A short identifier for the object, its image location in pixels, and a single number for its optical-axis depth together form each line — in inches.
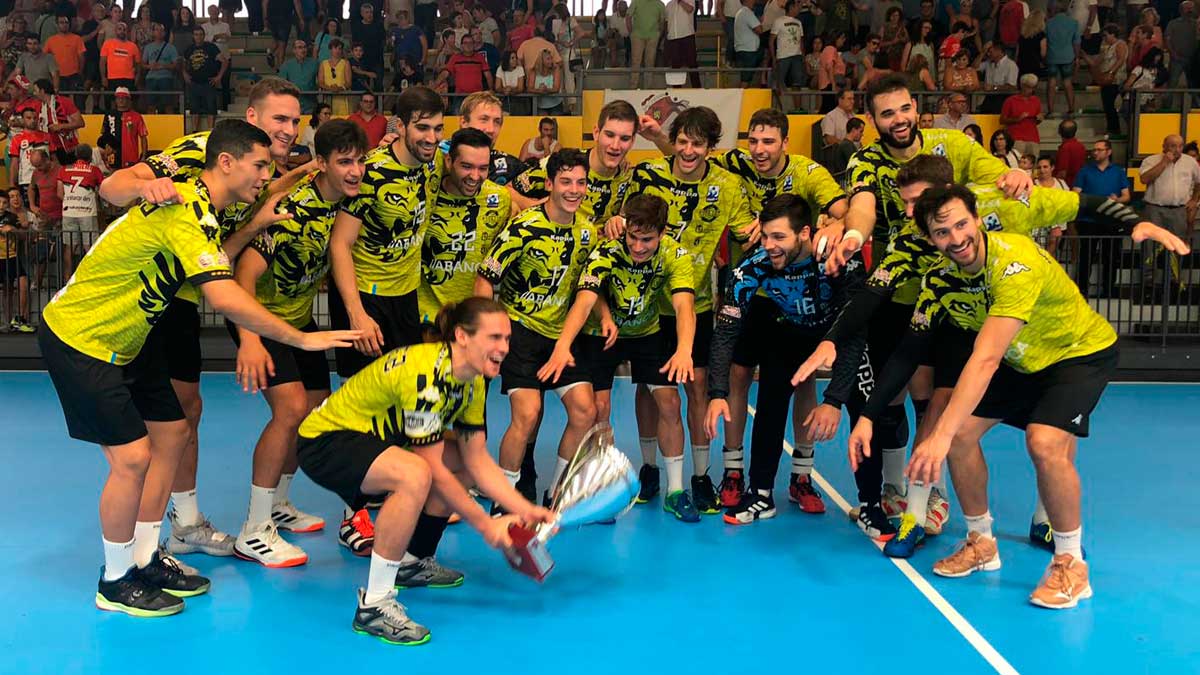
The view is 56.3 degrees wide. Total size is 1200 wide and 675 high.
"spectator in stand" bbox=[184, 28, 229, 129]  659.4
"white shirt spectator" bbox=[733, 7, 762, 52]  652.7
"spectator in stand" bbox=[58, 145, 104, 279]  539.2
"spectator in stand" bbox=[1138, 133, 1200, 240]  540.7
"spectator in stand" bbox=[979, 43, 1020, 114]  641.6
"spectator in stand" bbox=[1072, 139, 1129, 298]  511.8
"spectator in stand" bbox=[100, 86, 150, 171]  596.2
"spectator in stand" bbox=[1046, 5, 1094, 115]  651.5
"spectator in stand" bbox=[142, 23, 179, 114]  669.9
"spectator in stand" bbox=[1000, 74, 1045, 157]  605.6
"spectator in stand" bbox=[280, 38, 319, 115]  664.4
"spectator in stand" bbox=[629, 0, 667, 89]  657.6
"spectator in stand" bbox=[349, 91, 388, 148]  595.2
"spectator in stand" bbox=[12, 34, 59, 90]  668.7
